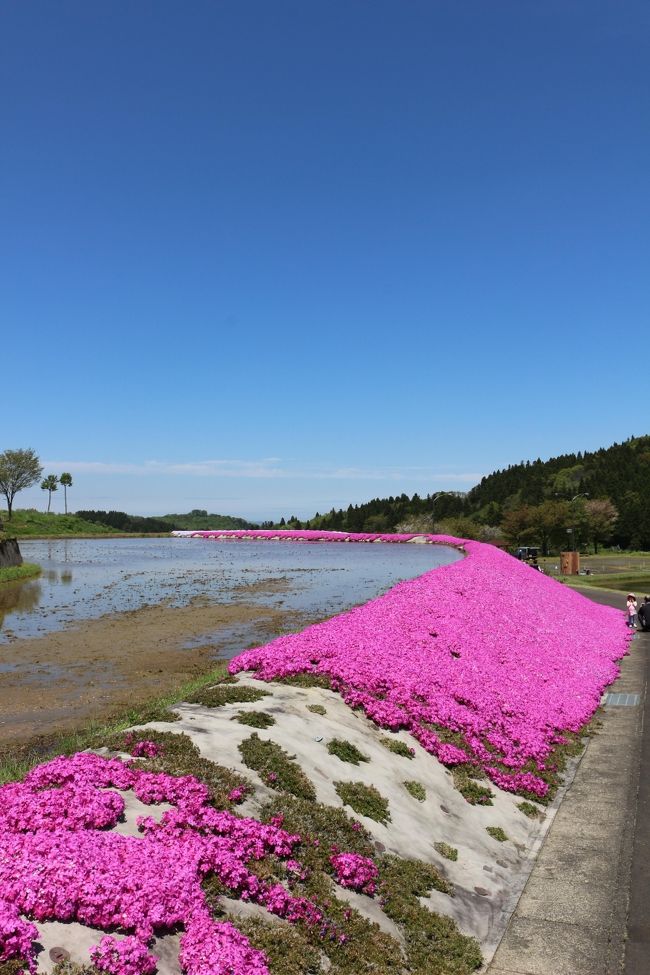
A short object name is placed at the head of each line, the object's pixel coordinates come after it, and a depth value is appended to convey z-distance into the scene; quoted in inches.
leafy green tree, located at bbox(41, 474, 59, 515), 6309.1
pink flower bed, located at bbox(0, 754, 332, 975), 192.4
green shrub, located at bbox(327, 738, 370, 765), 389.4
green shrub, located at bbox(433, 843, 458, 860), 340.5
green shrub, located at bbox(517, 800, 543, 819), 422.6
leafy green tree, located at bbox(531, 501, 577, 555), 3457.2
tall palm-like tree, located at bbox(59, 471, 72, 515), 6323.8
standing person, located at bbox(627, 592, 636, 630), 1305.4
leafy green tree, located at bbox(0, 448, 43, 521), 4617.9
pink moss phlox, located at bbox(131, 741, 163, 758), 319.9
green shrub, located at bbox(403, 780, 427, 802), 387.5
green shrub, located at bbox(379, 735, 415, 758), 431.5
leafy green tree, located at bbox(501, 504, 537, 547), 3570.4
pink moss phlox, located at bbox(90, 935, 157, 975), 180.9
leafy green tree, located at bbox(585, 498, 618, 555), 3831.2
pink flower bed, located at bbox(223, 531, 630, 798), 486.9
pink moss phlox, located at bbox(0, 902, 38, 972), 171.0
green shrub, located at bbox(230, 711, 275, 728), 391.9
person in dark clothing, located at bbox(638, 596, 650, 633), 1280.4
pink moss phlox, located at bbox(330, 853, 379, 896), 276.8
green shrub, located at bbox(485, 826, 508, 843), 379.2
